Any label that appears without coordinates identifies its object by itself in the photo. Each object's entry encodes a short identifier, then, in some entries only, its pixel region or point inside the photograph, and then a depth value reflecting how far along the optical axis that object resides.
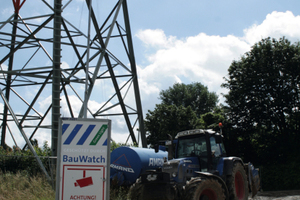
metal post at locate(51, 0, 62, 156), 12.87
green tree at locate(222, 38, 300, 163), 27.67
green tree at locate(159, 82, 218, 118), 58.62
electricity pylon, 13.12
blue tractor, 8.63
